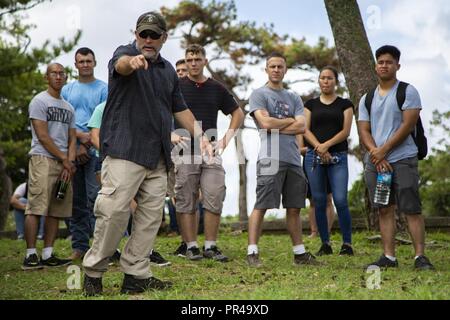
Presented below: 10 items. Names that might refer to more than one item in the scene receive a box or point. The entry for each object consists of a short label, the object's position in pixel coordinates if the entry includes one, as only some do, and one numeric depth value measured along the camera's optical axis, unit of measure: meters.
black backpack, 7.80
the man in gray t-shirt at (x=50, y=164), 8.41
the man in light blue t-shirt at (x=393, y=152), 7.68
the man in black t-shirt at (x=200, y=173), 8.59
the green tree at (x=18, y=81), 15.16
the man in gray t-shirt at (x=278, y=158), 7.88
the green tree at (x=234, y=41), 22.19
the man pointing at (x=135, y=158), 5.92
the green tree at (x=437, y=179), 18.61
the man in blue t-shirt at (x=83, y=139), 8.77
